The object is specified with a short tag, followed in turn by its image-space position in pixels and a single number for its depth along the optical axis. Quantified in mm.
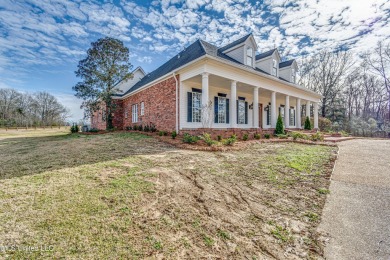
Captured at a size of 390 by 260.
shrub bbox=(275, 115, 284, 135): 12117
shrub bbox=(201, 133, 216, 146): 7546
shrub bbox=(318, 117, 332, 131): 21578
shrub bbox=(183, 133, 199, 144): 7996
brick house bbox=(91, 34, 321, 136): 9836
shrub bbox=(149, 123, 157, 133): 12143
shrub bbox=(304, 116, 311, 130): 16294
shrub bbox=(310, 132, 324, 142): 10527
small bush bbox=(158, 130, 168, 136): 10210
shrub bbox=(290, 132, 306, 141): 10238
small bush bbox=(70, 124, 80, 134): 18078
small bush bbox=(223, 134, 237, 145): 7836
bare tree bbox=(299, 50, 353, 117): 26625
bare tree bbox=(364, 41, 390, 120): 22703
